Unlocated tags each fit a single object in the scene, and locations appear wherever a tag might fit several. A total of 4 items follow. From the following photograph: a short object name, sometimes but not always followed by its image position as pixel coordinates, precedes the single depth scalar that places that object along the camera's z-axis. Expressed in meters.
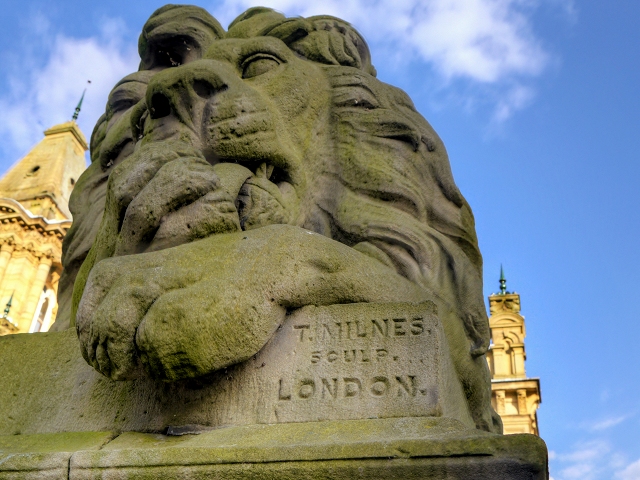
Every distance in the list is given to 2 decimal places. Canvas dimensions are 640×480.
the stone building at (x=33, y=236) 28.17
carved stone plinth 1.99
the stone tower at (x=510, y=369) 21.56
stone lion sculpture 2.48
